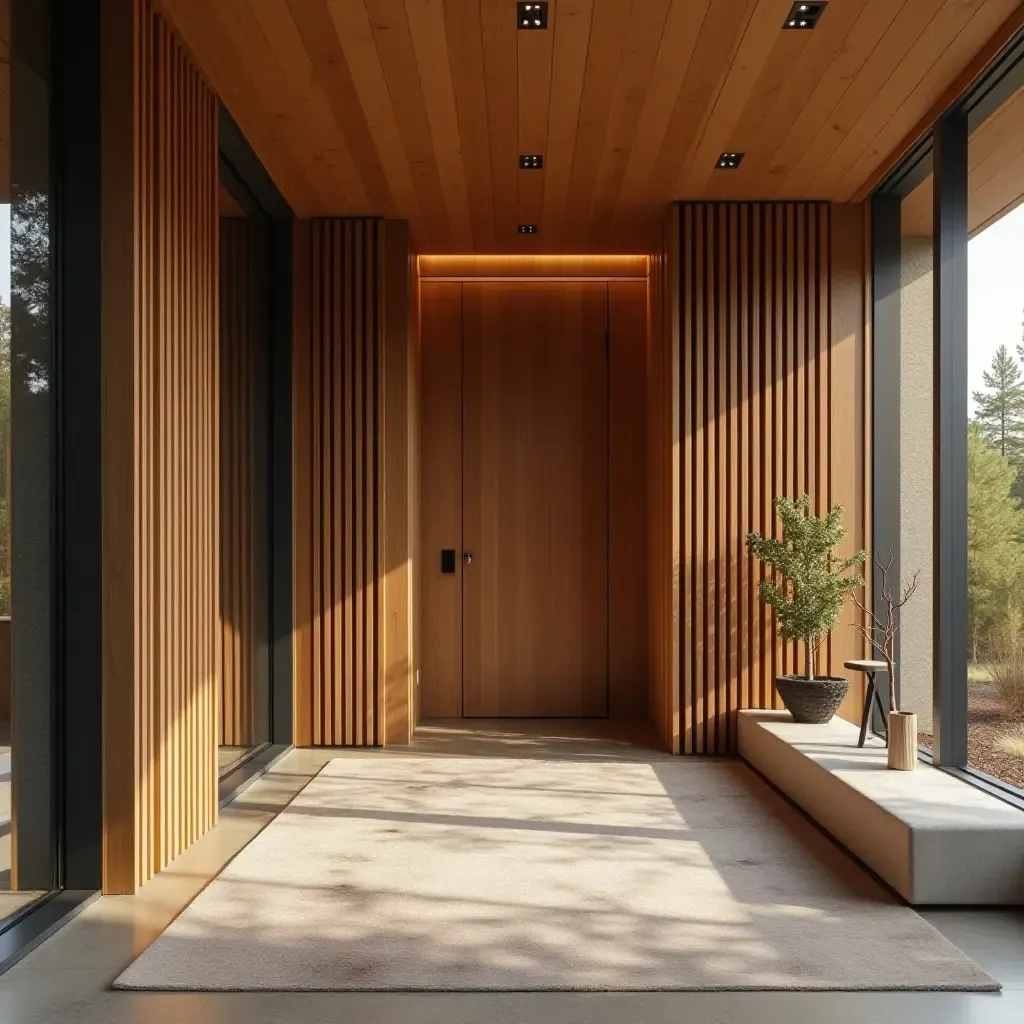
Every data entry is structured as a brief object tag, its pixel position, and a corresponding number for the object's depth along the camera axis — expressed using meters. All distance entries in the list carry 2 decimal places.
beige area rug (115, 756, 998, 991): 3.18
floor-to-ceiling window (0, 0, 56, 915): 3.53
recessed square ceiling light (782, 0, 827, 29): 4.27
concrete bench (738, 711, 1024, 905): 3.85
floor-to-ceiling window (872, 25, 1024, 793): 4.92
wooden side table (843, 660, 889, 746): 5.26
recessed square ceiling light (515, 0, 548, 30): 4.29
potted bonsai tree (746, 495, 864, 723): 6.00
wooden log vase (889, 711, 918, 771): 4.76
